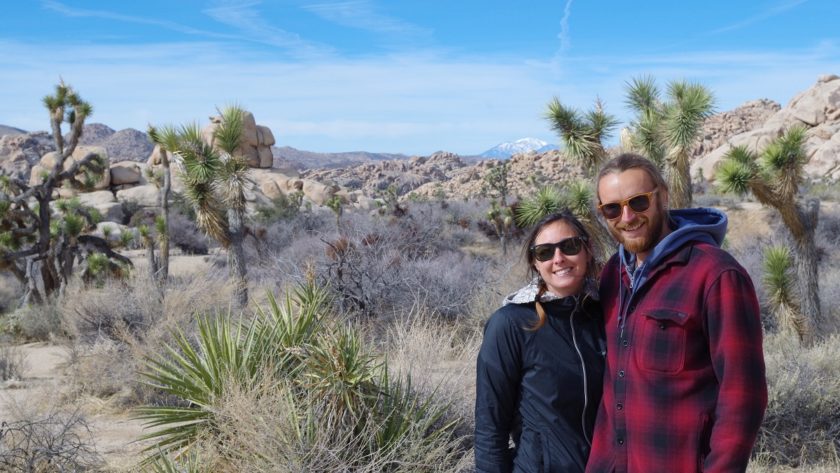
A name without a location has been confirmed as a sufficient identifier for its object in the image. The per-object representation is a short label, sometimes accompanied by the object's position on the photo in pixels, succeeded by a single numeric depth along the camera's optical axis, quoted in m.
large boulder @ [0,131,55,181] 49.69
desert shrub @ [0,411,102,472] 4.20
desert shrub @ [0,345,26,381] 8.62
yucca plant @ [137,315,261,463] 4.47
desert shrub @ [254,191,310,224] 29.22
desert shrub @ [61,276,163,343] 9.57
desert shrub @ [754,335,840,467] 5.37
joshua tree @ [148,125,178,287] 11.37
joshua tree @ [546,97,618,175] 10.82
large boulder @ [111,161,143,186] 37.05
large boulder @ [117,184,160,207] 34.84
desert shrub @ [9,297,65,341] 11.56
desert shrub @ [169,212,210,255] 27.73
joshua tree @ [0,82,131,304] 14.03
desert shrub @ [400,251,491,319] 9.95
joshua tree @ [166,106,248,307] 11.29
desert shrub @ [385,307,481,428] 4.93
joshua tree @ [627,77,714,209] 9.95
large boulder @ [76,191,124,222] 31.95
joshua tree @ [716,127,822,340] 8.71
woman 2.44
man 1.91
